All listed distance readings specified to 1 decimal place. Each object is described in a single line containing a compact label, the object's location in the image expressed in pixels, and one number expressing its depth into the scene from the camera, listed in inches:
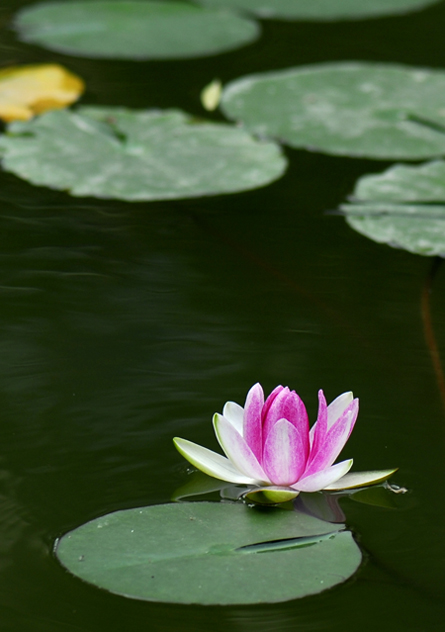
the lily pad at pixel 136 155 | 164.2
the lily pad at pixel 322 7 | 269.3
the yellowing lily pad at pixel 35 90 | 203.6
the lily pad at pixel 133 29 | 241.4
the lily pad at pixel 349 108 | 189.0
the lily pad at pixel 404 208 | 146.3
